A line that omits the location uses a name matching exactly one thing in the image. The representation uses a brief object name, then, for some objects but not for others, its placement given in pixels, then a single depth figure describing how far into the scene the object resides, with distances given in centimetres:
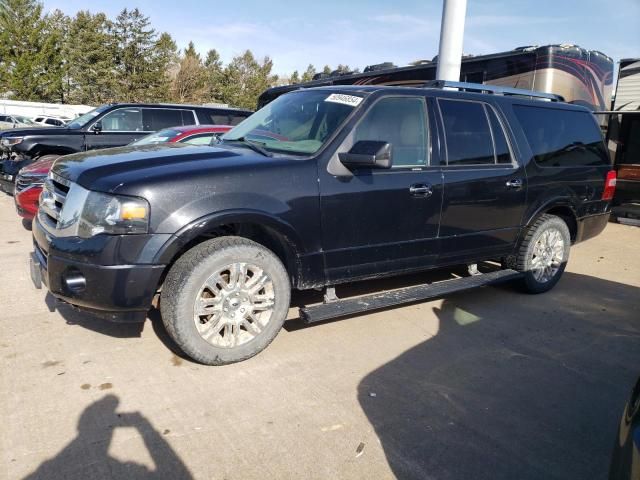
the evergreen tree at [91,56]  4784
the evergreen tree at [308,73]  6907
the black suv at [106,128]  915
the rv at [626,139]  973
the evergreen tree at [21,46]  4516
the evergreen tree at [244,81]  5256
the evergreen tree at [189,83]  4994
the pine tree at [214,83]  5212
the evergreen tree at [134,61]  4875
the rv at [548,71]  873
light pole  815
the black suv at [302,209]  317
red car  625
